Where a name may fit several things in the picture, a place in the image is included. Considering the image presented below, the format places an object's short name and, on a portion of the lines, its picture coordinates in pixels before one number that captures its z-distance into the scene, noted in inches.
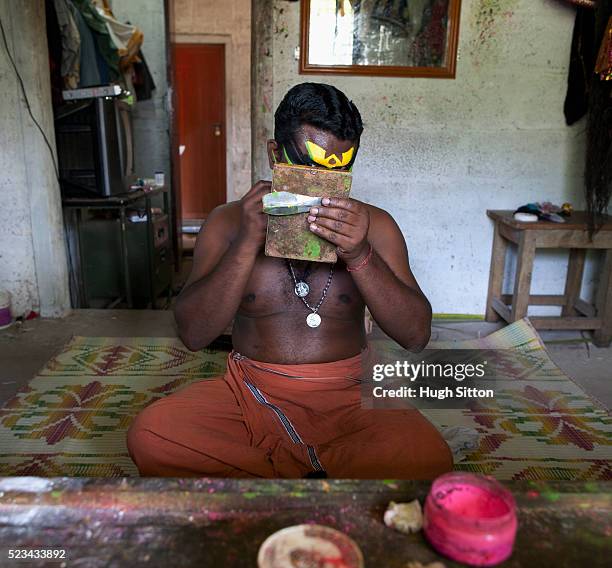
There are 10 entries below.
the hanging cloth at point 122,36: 172.6
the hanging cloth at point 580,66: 142.1
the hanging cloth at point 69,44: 155.5
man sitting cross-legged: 62.6
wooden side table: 135.6
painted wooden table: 37.4
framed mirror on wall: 142.9
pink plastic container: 35.4
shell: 39.1
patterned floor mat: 84.0
